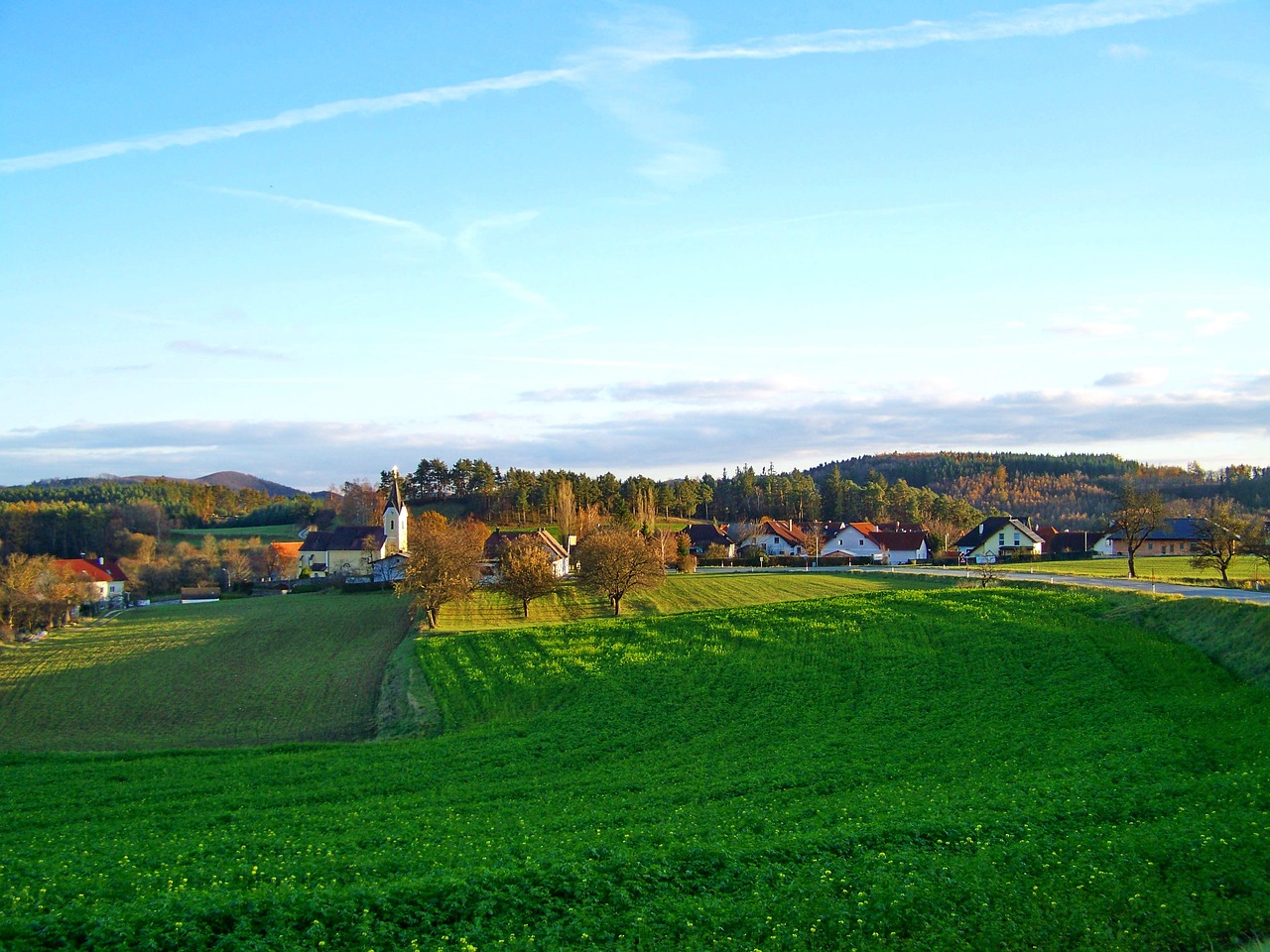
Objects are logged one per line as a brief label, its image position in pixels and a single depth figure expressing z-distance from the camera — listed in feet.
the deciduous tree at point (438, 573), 177.37
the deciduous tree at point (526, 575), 193.77
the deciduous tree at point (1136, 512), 206.90
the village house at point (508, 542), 232.94
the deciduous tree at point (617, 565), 193.47
